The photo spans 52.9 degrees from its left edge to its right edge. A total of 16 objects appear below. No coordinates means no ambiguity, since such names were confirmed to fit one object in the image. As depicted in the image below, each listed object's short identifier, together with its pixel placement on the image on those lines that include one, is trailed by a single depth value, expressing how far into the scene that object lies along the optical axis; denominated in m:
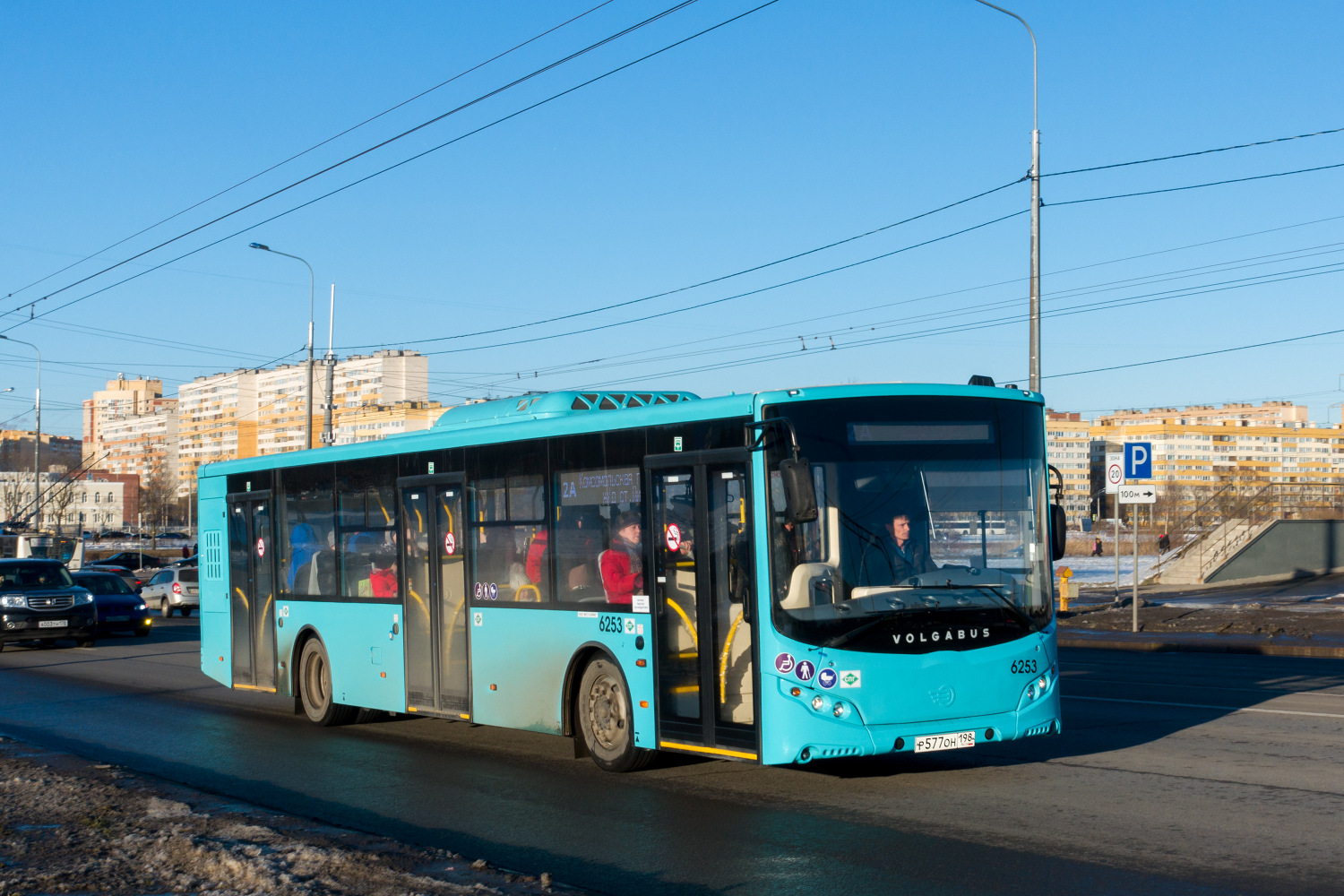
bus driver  8.96
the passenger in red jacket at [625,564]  10.25
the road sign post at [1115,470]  23.77
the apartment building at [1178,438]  178.12
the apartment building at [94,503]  114.38
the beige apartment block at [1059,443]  191.16
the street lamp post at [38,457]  56.75
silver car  42.56
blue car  31.00
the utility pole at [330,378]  39.31
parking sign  23.50
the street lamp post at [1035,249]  23.34
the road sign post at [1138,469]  23.47
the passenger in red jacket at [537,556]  11.30
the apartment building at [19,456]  164.62
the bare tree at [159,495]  125.04
